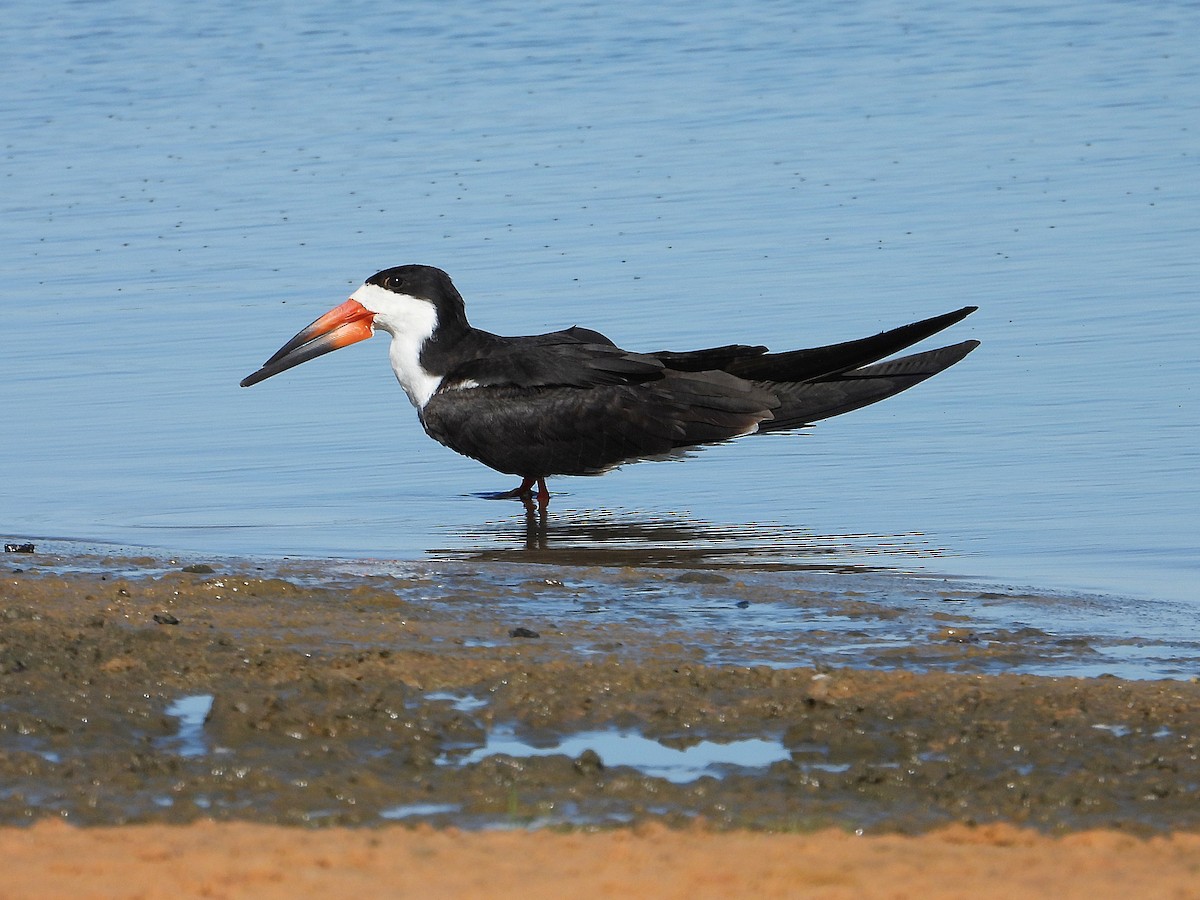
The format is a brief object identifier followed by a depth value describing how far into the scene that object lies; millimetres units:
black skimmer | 15992
